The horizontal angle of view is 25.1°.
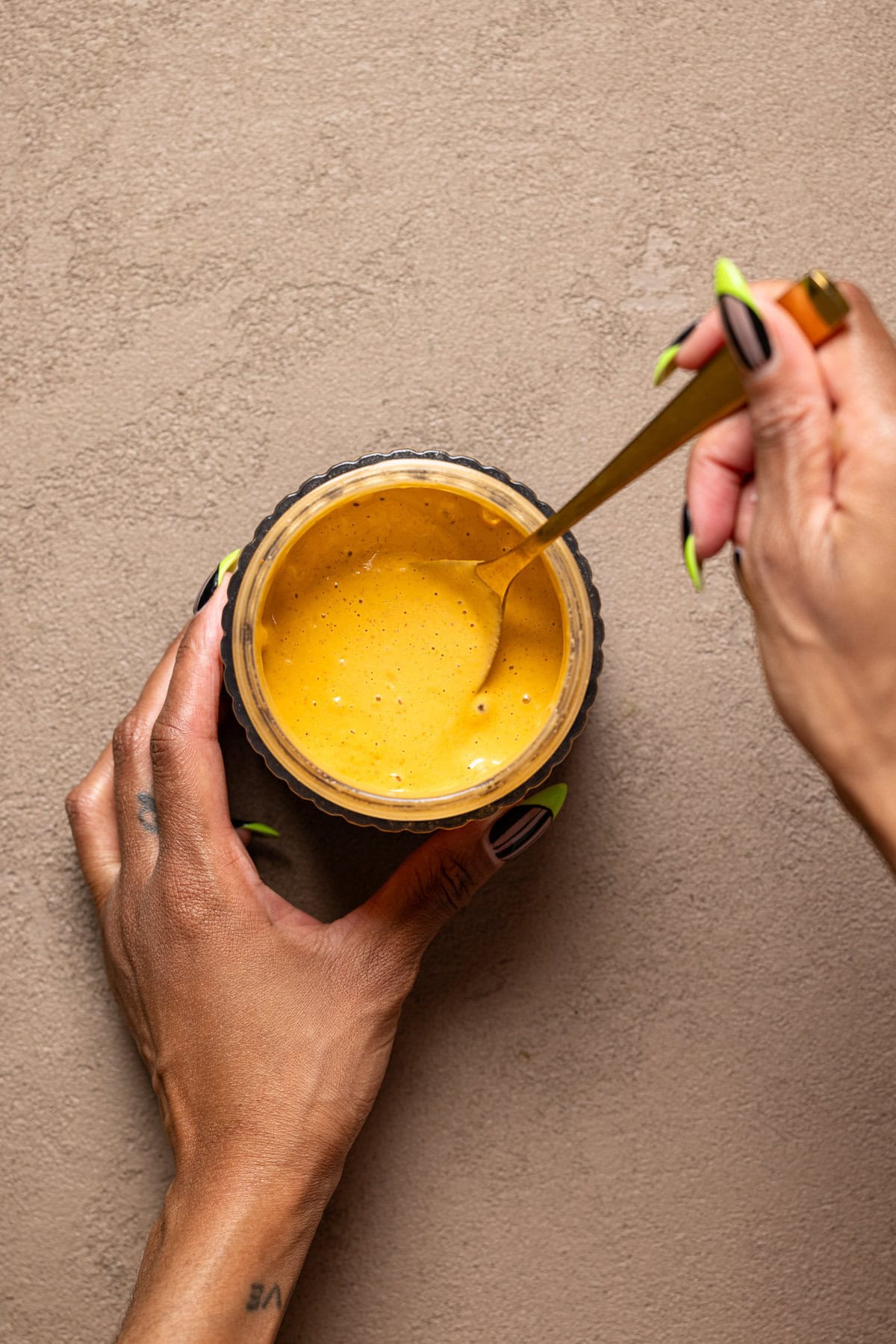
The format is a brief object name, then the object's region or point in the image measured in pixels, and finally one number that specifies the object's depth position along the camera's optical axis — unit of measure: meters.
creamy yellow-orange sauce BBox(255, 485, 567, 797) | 0.52
